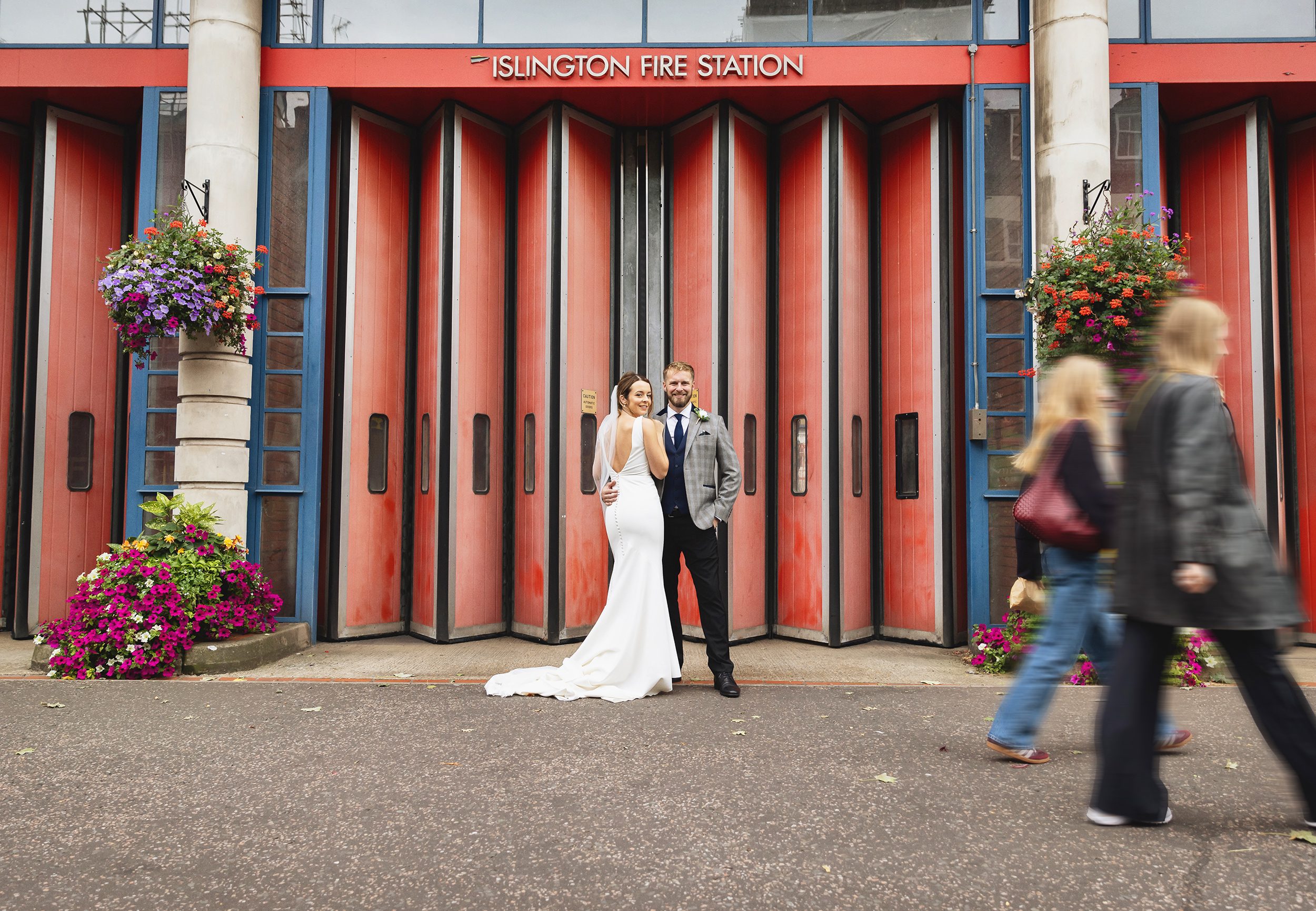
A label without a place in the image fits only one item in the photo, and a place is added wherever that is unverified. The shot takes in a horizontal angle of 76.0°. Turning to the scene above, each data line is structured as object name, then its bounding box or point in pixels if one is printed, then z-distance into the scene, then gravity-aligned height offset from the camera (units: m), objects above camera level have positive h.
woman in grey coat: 2.76 -0.27
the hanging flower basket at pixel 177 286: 6.34 +1.58
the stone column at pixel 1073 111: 6.82 +3.10
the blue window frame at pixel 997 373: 6.95 +0.99
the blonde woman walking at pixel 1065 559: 3.50 -0.29
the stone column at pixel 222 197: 6.93 +2.48
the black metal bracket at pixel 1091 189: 6.79 +2.44
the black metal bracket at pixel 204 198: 6.99 +2.45
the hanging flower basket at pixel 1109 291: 5.98 +1.44
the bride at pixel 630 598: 5.06 -0.65
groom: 5.23 -0.05
